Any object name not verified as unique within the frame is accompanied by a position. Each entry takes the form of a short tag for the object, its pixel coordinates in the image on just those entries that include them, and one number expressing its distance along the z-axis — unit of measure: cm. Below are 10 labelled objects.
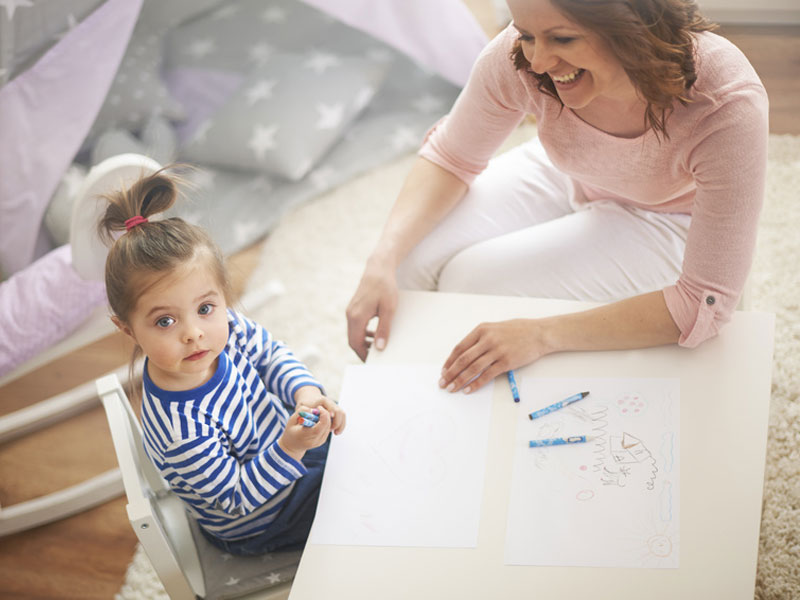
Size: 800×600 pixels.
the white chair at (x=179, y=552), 99
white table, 84
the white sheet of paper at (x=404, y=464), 93
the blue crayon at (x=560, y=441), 96
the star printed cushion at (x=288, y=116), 223
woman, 100
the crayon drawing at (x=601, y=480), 87
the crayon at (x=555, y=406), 99
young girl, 102
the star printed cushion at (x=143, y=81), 227
